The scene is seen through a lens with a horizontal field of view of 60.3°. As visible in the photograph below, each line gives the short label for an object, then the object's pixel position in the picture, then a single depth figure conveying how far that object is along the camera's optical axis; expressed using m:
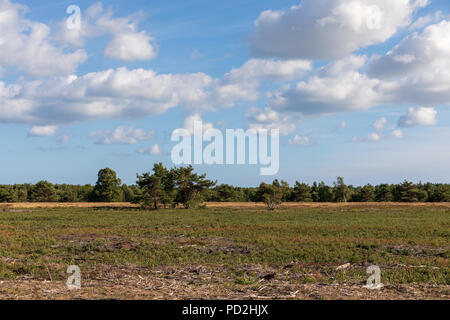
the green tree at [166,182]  74.25
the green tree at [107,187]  107.00
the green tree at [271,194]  75.50
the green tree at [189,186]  76.25
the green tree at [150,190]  73.57
